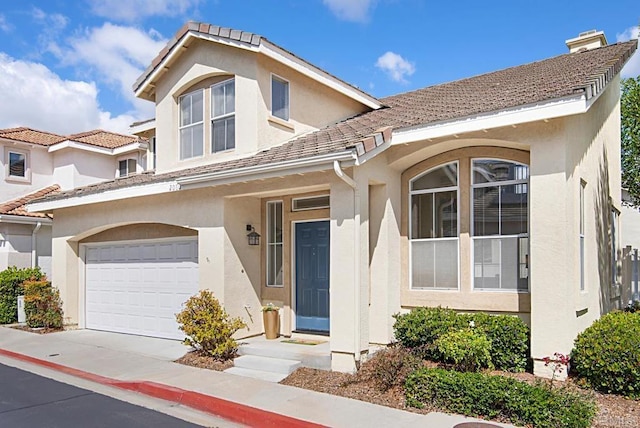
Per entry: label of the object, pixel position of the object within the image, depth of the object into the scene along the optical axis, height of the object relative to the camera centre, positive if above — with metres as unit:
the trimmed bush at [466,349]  7.97 -1.69
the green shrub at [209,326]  10.16 -1.71
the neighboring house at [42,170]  18.81 +2.88
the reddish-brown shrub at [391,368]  7.82 -1.95
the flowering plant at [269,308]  11.13 -1.46
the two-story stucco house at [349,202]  8.50 +0.75
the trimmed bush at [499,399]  6.20 -2.02
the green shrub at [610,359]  7.31 -1.72
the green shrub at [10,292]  16.44 -1.64
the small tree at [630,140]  13.94 +2.66
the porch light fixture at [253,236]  11.55 +0.07
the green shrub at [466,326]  8.37 -1.53
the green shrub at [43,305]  14.84 -1.85
